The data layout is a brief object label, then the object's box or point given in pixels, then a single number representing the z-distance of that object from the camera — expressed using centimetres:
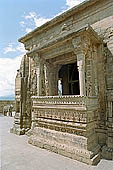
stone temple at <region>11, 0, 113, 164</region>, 467
